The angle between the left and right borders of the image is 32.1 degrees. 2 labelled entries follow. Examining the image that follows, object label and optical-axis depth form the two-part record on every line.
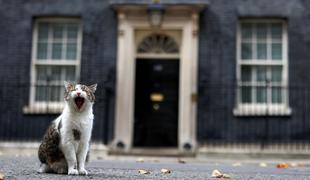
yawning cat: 5.79
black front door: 14.13
